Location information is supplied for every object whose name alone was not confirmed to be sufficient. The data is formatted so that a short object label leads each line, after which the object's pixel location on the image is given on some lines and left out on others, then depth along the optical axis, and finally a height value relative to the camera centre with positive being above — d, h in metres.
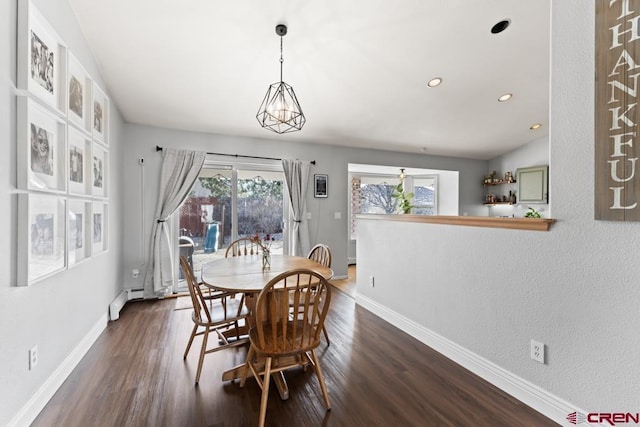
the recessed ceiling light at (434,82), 3.21 +1.58
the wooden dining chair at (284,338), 1.52 -0.77
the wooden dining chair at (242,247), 3.90 -0.52
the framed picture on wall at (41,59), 1.44 +0.91
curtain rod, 3.80 +0.89
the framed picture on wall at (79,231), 1.99 -0.15
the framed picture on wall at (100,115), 2.46 +0.93
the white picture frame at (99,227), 2.44 -0.14
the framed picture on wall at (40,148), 1.44 +0.38
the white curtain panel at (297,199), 4.50 +0.24
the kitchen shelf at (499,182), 5.83 +0.70
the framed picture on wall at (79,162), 1.99 +0.40
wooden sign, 1.28 +0.51
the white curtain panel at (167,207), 3.70 +0.08
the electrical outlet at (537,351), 1.67 -0.85
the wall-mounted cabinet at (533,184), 5.24 +0.60
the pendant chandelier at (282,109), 2.23 +0.87
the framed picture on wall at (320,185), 4.75 +0.49
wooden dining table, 1.76 -0.46
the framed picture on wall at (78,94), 1.97 +0.92
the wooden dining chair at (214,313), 1.93 -0.78
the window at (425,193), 6.62 +0.50
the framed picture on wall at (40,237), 1.43 -0.15
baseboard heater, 2.99 -1.08
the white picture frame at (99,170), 2.44 +0.40
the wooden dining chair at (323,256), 2.48 -0.45
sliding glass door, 4.09 +0.06
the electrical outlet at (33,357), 1.54 -0.83
